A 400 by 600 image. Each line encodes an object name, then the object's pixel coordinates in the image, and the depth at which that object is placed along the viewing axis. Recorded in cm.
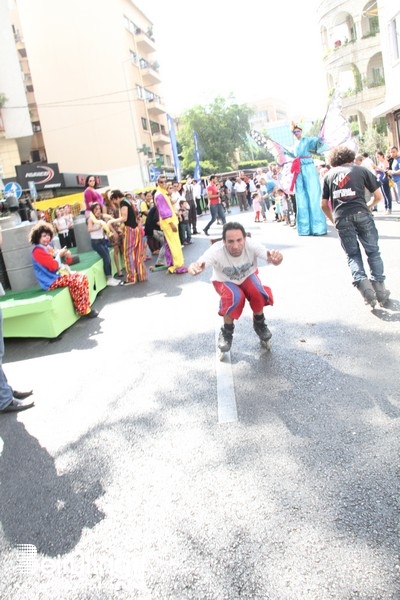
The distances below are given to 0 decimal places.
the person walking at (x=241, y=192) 2714
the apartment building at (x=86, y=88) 4825
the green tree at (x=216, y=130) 6988
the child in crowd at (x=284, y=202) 1694
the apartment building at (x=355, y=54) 4075
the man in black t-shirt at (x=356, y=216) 601
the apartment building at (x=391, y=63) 2225
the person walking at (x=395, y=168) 1438
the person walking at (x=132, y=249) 1070
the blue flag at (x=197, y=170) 3544
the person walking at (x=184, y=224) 1502
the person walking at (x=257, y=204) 1962
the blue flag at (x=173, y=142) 3156
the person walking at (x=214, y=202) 1758
